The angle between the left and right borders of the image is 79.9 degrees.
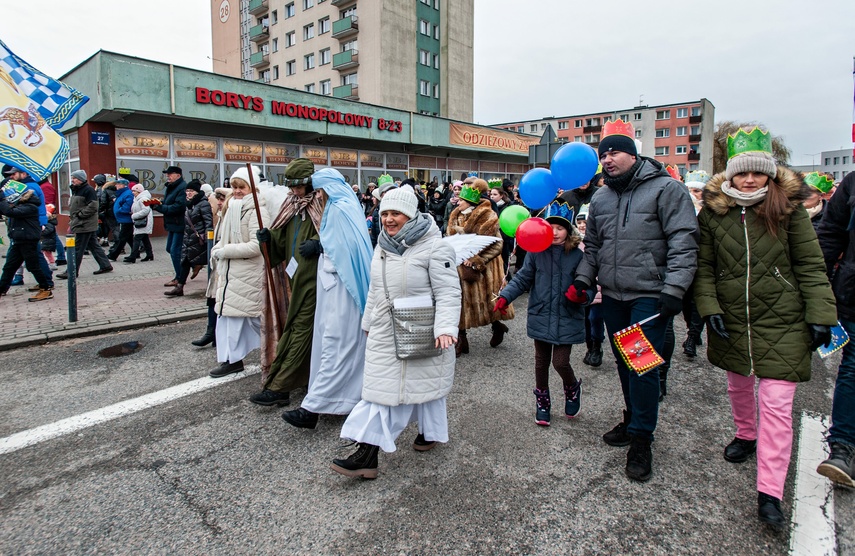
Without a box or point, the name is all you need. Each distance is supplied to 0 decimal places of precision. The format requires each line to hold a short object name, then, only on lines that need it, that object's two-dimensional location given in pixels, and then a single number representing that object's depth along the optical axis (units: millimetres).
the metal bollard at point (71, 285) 6550
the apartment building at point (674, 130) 73188
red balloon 3605
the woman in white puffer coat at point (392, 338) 3010
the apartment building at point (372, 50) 36281
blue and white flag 5578
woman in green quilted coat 2703
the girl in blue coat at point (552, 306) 3680
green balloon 4406
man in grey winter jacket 2934
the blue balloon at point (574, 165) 4520
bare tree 56512
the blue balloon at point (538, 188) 4664
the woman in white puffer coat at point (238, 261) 4574
